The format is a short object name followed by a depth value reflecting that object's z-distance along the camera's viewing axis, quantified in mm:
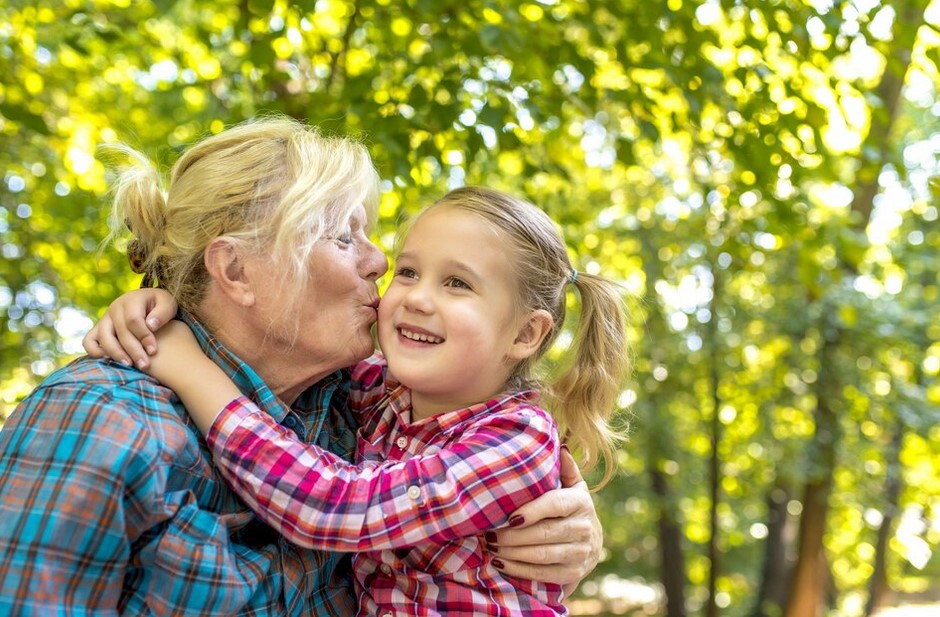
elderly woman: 1476
